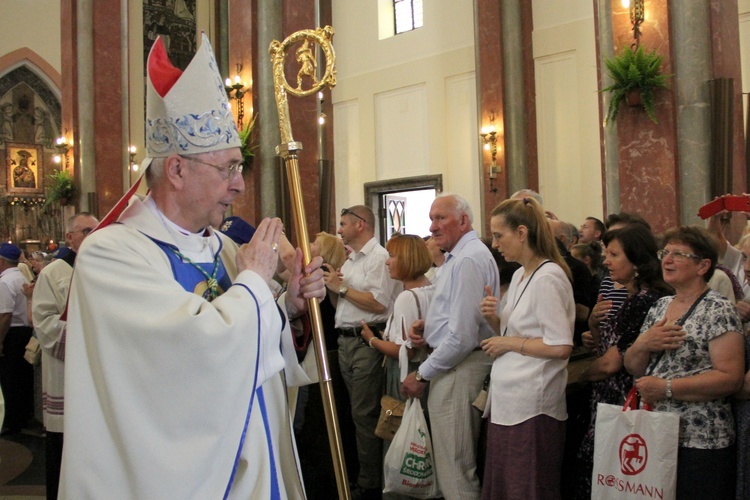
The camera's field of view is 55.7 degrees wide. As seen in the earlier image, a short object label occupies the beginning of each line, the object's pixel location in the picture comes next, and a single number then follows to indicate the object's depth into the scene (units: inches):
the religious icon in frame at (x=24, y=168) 928.3
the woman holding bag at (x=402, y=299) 175.5
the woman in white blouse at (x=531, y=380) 133.4
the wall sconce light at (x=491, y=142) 490.3
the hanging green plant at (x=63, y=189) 509.0
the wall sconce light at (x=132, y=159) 573.2
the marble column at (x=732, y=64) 246.8
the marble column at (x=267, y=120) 323.0
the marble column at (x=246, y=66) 328.5
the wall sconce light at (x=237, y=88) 332.2
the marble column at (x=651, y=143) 252.7
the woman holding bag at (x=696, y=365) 117.9
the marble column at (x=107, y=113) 512.4
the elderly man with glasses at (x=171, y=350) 75.6
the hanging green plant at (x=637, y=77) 249.0
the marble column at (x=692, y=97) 247.0
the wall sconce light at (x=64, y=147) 523.2
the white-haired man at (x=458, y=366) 151.6
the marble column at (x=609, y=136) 273.7
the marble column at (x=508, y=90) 490.6
